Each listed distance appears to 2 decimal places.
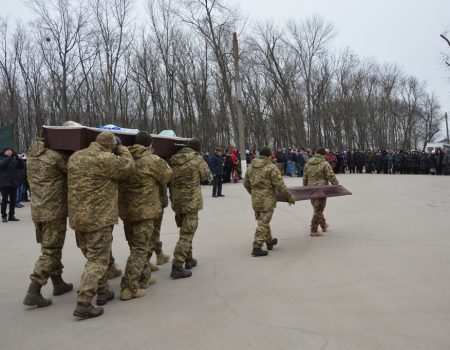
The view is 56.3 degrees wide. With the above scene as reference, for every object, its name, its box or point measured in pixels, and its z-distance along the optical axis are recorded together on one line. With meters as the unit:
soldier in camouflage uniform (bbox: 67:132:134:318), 4.59
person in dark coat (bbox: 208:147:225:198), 16.41
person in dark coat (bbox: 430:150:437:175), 26.93
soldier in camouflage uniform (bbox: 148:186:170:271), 5.97
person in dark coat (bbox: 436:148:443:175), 26.70
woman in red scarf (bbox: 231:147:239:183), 22.56
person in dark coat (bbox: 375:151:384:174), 29.90
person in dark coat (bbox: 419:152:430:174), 27.72
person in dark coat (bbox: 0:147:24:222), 11.37
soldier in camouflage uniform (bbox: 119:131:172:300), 5.16
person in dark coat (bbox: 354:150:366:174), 30.43
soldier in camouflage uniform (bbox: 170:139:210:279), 6.15
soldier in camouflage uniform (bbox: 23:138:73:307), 4.88
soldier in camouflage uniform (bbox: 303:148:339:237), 8.70
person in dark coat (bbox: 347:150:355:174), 30.53
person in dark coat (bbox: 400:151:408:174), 29.03
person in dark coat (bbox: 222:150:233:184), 22.03
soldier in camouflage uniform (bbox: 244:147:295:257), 7.19
